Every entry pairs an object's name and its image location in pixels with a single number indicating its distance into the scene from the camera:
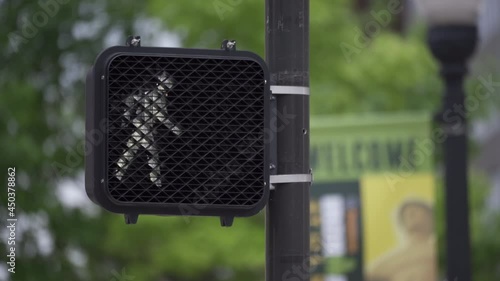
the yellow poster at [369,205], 30.12
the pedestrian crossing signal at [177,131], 6.60
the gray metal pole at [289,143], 7.18
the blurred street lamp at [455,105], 14.08
